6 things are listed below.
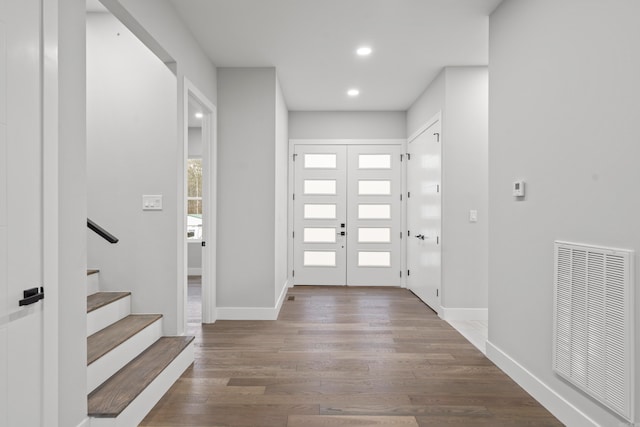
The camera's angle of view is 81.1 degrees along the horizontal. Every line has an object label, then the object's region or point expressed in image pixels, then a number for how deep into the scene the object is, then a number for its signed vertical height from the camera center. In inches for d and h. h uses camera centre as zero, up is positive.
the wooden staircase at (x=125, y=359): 77.7 -39.4
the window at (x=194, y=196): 282.8 +12.0
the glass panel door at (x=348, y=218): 233.1 -3.4
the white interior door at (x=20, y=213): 51.2 -0.3
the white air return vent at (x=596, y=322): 64.2 -20.8
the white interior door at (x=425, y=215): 171.2 -1.0
